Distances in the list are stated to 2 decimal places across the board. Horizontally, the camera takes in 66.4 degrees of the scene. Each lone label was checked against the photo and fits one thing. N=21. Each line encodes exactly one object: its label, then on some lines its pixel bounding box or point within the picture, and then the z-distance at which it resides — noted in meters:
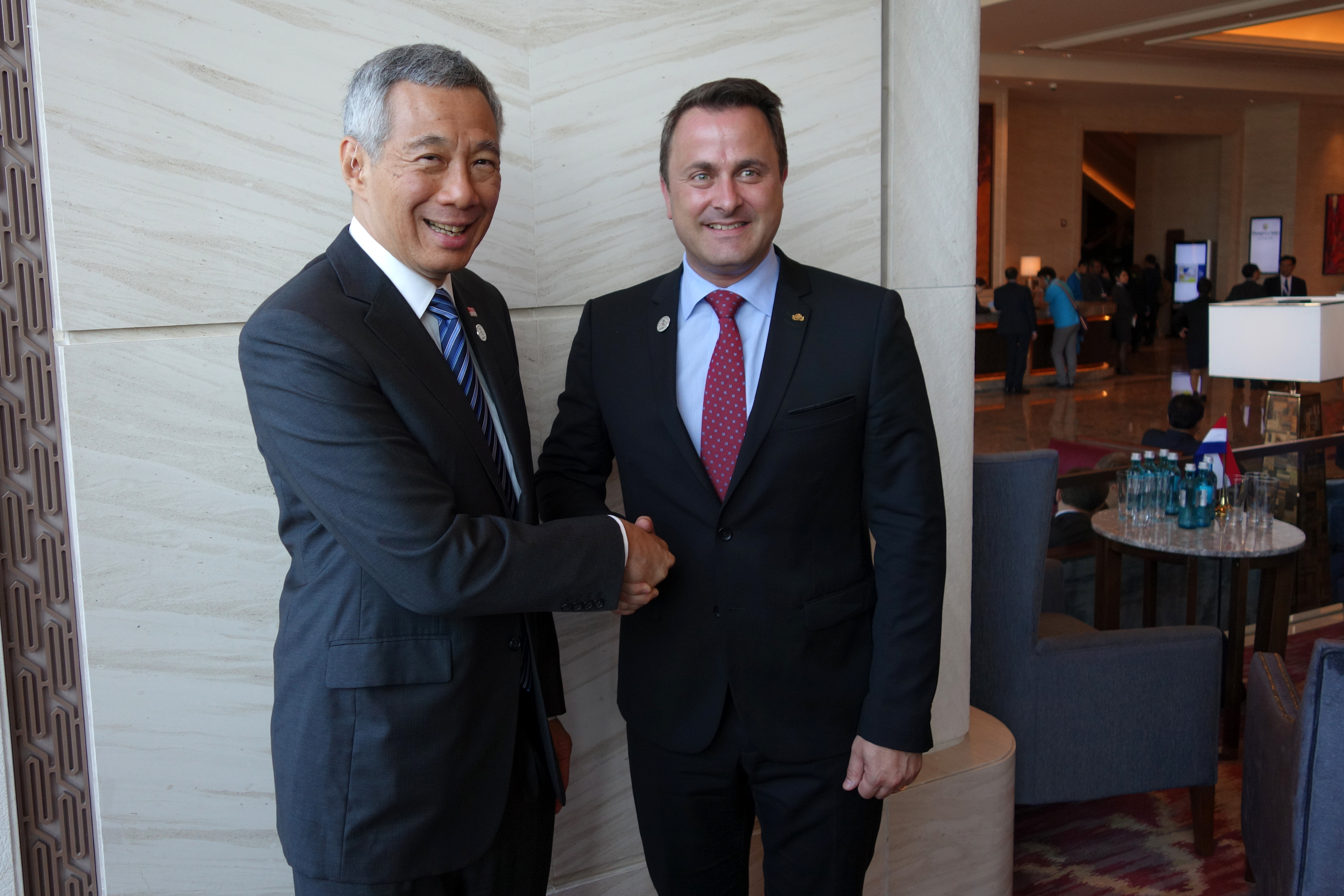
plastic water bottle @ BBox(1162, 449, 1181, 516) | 4.45
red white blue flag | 4.62
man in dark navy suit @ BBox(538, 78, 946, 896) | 1.83
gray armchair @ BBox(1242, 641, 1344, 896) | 2.11
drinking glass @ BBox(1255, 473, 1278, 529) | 4.32
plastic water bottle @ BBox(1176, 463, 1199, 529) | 4.38
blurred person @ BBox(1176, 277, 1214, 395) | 14.88
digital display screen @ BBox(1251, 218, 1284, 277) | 21.23
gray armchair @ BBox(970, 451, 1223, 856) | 3.16
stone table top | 4.09
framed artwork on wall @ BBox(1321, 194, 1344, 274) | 21.95
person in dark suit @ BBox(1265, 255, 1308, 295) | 15.82
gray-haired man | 1.45
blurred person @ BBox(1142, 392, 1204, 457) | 5.56
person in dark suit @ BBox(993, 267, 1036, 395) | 14.12
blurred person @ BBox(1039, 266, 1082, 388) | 14.64
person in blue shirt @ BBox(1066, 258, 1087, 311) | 17.34
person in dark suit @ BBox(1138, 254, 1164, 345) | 20.20
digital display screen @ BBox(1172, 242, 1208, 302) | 22.08
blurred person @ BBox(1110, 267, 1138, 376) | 15.99
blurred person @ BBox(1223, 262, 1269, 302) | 14.04
